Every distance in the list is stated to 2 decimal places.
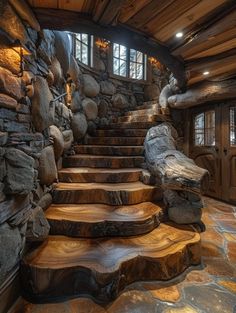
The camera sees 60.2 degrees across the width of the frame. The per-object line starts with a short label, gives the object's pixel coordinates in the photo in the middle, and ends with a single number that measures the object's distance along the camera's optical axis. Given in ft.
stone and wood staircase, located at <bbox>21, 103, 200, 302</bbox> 5.05
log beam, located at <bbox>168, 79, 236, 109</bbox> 10.85
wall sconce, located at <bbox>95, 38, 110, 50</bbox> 16.69
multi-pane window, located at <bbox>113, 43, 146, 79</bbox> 18.95
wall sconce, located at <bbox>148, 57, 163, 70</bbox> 20.95
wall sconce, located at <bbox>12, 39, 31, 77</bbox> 4.69
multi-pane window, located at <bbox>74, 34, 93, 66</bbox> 14.67
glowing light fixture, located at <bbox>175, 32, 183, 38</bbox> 6.82
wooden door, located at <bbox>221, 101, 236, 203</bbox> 12.76
